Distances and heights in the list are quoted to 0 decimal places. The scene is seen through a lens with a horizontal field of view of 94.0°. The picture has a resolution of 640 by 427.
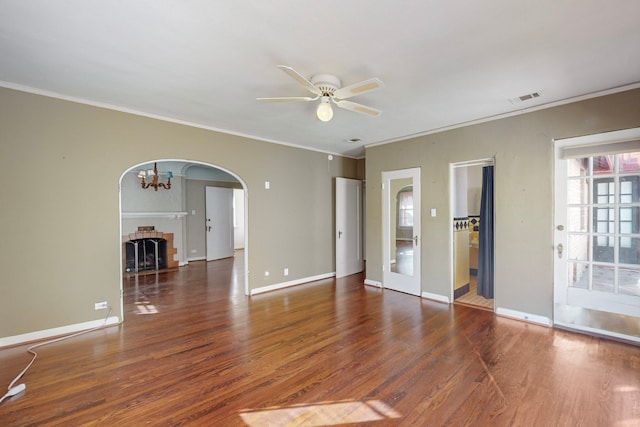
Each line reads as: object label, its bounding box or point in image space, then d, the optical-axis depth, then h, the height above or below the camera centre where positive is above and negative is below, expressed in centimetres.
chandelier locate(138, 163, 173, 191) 653 +80
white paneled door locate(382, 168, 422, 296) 480 -33
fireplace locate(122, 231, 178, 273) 673 -90
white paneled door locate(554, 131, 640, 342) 303 -25
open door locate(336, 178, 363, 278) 598 -33
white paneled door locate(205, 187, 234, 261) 834 -29
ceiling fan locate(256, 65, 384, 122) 249 +103
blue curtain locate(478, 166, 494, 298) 443 -46
